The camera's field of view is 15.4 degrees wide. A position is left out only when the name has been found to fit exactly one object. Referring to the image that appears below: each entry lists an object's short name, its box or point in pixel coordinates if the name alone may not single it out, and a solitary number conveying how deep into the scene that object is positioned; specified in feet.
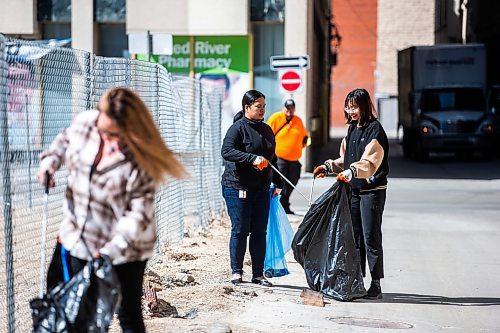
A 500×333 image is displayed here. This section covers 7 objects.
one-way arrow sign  125.12
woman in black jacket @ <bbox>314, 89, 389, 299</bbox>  51.19
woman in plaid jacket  28.80
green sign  151.92
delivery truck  178.34
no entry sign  125.78
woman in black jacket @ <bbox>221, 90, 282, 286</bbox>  54.45
